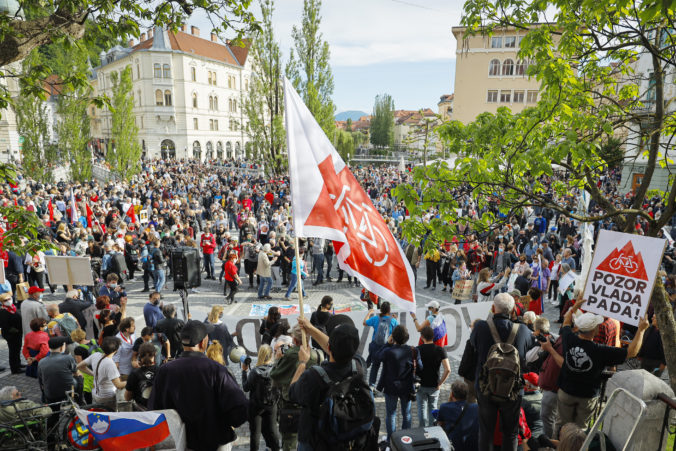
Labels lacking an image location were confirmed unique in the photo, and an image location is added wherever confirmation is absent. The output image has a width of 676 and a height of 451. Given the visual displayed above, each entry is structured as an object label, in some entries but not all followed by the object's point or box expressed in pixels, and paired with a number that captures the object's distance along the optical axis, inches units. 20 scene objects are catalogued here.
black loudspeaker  359.6
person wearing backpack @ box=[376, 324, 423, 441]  198.1
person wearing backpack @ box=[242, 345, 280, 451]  176.6
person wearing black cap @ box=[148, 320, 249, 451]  127.3
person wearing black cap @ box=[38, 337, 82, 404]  201.5
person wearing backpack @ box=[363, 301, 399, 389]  236.4
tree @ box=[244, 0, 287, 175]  997.2
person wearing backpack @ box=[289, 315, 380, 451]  111.8
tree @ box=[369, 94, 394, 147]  3417.3
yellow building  1745.8
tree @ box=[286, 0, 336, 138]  1072.2
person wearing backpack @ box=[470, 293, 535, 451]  146.2
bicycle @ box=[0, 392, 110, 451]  170.9
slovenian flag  134.0
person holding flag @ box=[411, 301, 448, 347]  250.4
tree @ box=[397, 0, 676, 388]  166.7
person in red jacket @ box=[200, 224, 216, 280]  520.7
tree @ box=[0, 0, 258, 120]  166.2
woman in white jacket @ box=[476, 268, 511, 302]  378.6
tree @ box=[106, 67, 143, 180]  1122.7
